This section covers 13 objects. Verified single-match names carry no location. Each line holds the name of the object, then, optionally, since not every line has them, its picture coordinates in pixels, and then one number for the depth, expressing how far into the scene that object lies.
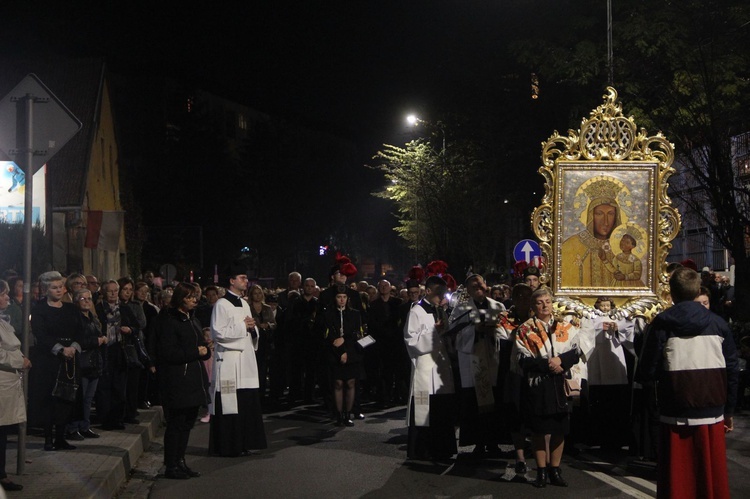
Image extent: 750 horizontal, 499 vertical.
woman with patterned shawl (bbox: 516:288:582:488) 9.09
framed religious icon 12.87
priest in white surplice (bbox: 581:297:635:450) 11.35
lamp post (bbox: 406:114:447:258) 35.90
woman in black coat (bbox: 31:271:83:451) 10.56
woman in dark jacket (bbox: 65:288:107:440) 11.49
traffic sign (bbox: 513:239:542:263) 24.08
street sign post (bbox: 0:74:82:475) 9.66
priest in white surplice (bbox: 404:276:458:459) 11.00
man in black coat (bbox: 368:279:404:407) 16.72
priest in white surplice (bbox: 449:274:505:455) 10.95
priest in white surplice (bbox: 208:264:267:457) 11.23
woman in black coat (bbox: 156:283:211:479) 9.97
